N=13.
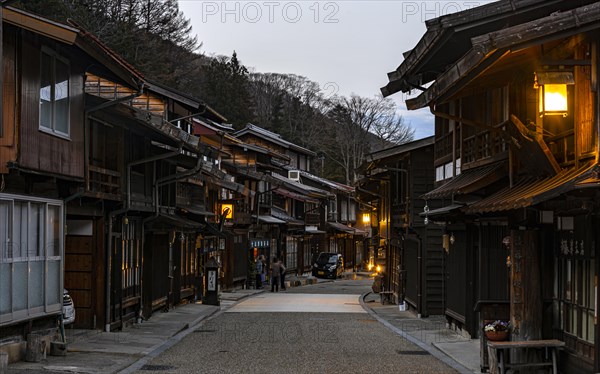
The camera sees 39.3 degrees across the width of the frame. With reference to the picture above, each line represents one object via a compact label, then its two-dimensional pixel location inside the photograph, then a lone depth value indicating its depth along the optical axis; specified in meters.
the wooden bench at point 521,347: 14.59
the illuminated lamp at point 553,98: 13.23
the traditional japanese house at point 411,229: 29.64
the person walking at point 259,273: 48.83
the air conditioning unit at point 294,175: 69.56
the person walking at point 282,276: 47.84
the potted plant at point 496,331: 15.95
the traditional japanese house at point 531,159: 12.28
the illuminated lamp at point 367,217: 64.38
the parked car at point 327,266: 63.09
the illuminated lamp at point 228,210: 40.35
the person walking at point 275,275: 47.16
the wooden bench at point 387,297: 37.53
